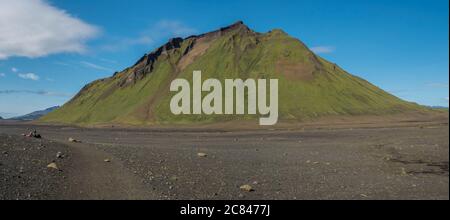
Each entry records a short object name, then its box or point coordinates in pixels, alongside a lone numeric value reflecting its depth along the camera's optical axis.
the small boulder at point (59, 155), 28.16
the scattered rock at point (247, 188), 20.12
